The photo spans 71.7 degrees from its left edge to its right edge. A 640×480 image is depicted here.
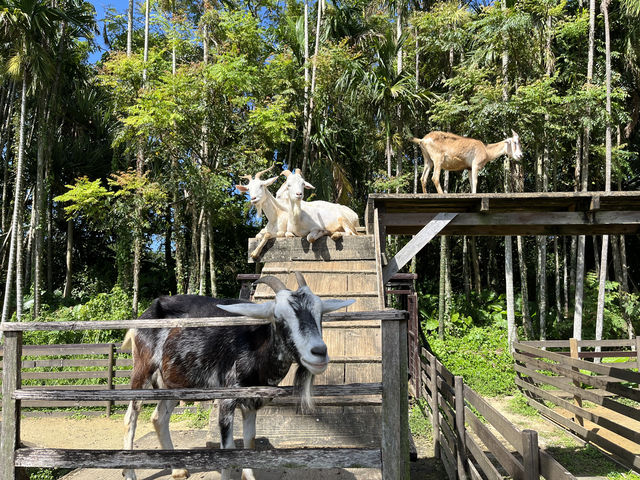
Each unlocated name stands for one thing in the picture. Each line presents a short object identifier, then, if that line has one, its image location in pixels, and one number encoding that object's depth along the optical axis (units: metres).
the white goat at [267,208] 6.47
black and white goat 2.52
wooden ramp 4.06
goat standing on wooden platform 8.05
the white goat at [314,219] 6.59
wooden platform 6.20
